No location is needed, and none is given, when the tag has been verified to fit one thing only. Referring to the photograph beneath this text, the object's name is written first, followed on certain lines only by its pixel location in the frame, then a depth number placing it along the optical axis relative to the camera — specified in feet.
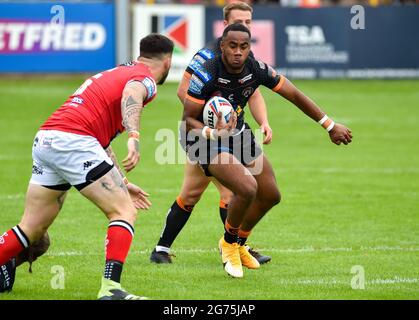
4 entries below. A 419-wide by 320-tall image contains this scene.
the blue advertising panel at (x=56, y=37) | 168.55
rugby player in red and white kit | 50.96
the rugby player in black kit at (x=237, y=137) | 58.23
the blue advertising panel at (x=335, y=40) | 177.37
